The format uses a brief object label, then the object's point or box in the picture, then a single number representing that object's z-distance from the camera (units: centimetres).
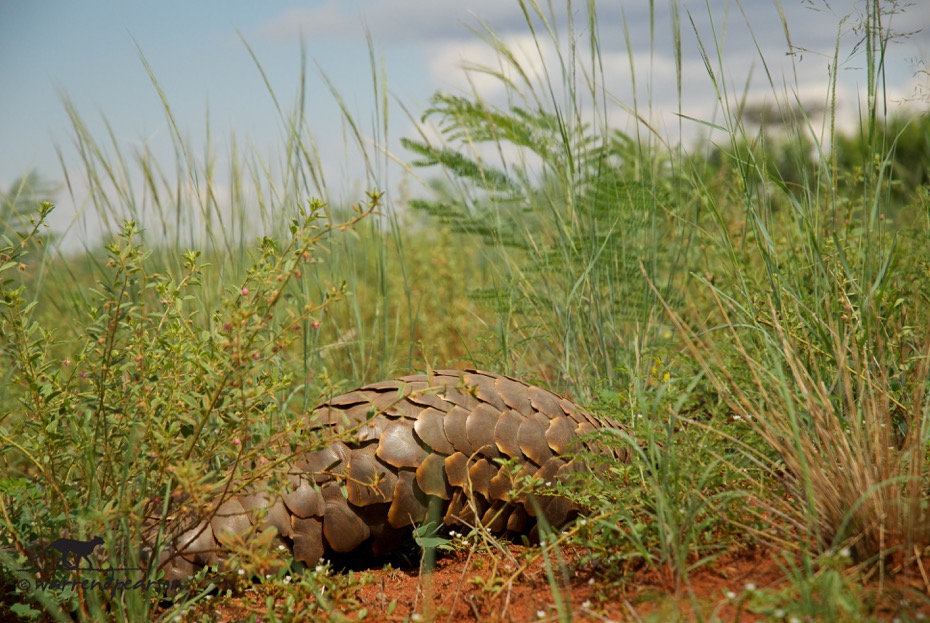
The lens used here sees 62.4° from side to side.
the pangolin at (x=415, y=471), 191
